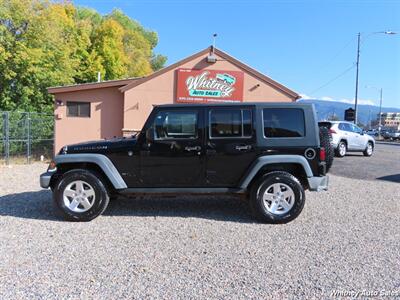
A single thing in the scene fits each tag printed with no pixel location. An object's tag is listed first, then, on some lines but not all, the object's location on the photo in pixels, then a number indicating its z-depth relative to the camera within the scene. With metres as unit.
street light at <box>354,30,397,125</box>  29.94
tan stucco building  15.25
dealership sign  15.36
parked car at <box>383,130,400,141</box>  51.97
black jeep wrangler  5.97
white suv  16.66
